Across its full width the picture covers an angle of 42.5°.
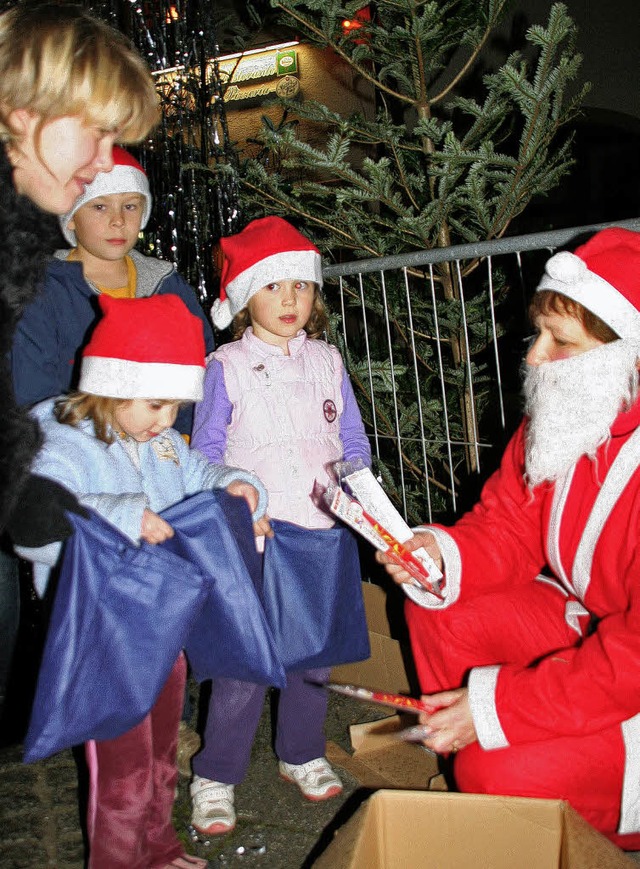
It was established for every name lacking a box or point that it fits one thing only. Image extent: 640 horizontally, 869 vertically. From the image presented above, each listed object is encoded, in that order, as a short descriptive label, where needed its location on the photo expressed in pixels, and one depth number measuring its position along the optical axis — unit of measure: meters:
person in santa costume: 1.95
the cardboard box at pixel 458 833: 1.62
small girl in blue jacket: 2.09
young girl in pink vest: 2.59
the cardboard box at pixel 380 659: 3.08
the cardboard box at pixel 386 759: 2.73
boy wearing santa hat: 2.46
